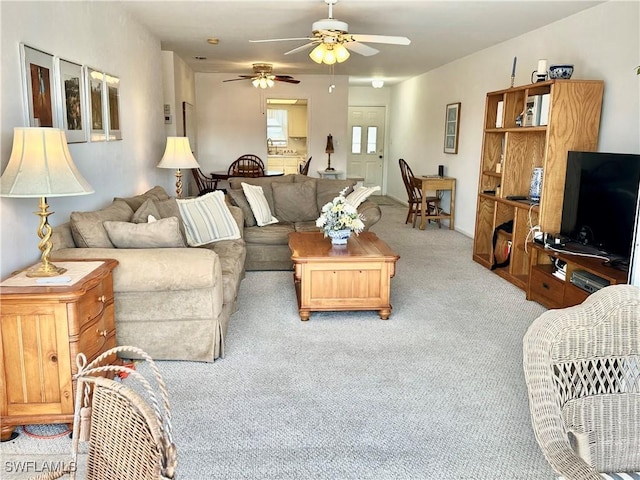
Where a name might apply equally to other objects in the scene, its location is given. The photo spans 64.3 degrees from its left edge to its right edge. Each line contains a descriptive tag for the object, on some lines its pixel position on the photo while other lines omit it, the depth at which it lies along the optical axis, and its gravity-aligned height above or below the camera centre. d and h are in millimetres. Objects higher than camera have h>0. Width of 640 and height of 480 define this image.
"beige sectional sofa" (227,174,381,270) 5167 -747
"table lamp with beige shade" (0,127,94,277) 2295 -149
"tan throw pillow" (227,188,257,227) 5406 -676
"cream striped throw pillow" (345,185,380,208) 5211 -540
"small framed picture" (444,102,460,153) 7637 +278
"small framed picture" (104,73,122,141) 4219 +271
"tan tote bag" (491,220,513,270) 5133 -941
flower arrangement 4066 -595
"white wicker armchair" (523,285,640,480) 1464 -644
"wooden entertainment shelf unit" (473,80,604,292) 4184 -66
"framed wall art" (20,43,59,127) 2859 +279
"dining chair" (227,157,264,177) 8438 -478
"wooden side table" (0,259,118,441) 2252 -946
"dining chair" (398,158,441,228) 8008 -835
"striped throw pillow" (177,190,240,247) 4292 -685
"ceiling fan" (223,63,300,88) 7812 +983
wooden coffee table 3805 -1020
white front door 12211 -25
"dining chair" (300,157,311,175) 9266 -474
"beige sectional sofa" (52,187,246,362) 2902 -869
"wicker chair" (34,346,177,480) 1029 -644
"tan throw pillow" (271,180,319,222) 5836 -693
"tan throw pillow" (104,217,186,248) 3135 -582
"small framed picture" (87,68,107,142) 3865 +246
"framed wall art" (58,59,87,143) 3377 +247
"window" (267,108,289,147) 12094 +333
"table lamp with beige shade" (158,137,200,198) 5082 -161
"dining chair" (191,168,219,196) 7952 -692
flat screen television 3531 -402
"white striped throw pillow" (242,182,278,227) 5387 -674
